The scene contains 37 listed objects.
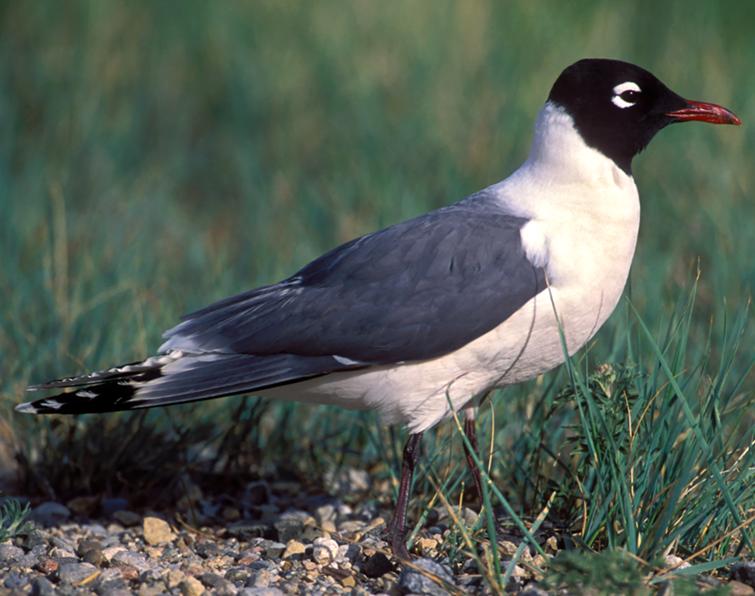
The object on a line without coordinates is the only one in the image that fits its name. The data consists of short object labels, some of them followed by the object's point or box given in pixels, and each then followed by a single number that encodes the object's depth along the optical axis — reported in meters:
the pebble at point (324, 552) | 6.96
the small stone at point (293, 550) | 7.20
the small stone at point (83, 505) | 8.46
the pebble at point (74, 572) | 6.44
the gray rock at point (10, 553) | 6.77
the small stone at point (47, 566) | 6.66
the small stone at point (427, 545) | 7.15
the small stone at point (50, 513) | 8.12
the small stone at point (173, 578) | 6.36
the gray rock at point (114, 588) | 6.19
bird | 6.97
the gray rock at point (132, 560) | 6.95
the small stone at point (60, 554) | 6.91
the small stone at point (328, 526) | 7.89
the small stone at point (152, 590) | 6.22
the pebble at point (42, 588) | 6.01
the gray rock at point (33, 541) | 7.15
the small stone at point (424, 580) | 6.20
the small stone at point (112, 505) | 8.49
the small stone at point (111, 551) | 7.14
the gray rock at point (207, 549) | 7.38
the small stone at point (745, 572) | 6.15
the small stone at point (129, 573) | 6.58
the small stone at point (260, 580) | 6.44
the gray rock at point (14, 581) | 6.23
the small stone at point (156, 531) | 7.85
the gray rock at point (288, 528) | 7.70
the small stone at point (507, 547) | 6.78
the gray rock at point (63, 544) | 7.24
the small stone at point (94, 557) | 6.92
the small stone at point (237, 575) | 6.61
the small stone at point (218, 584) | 6.35
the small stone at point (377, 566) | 6.71
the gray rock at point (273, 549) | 7.21
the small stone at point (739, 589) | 5.90
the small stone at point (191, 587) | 6.22
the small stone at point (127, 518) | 8.24
